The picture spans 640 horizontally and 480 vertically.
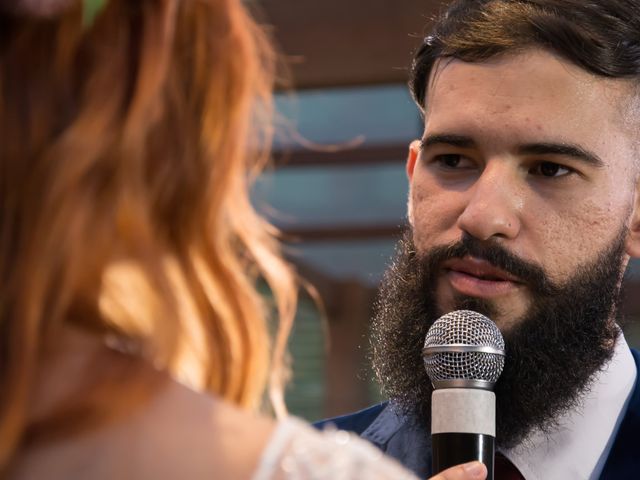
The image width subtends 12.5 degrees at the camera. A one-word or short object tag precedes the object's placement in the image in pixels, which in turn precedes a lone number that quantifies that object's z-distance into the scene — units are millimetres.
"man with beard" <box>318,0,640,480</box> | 2106
